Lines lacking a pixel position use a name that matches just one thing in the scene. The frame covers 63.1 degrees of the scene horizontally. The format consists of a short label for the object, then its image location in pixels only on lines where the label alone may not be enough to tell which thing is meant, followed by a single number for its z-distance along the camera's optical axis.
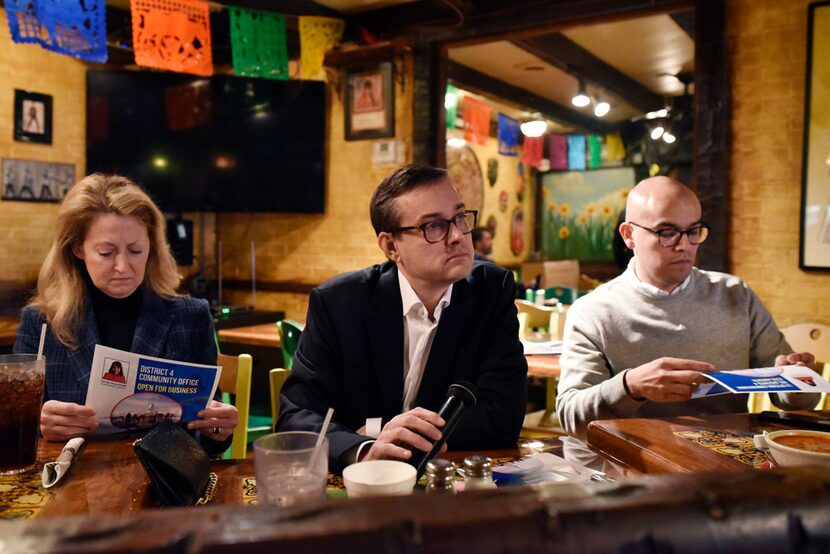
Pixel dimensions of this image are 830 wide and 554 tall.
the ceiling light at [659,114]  7.93
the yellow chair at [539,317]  4.06
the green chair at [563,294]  5.84
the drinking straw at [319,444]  0.98
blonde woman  2.02
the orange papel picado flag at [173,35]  4.38
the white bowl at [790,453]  1.06
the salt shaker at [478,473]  1.14
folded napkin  1.22
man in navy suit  1.77
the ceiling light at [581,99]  7.23
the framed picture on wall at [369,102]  5.44
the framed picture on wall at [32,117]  4.93
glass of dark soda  1.29
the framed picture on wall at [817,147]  3.81
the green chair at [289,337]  3.34
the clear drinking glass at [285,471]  0.96
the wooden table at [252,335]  4.64
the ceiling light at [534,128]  8.31
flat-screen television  5.42
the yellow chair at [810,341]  2.64
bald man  2.13
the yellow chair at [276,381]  2.29
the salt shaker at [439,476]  1.10
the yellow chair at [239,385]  2.28
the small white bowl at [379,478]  0.95
